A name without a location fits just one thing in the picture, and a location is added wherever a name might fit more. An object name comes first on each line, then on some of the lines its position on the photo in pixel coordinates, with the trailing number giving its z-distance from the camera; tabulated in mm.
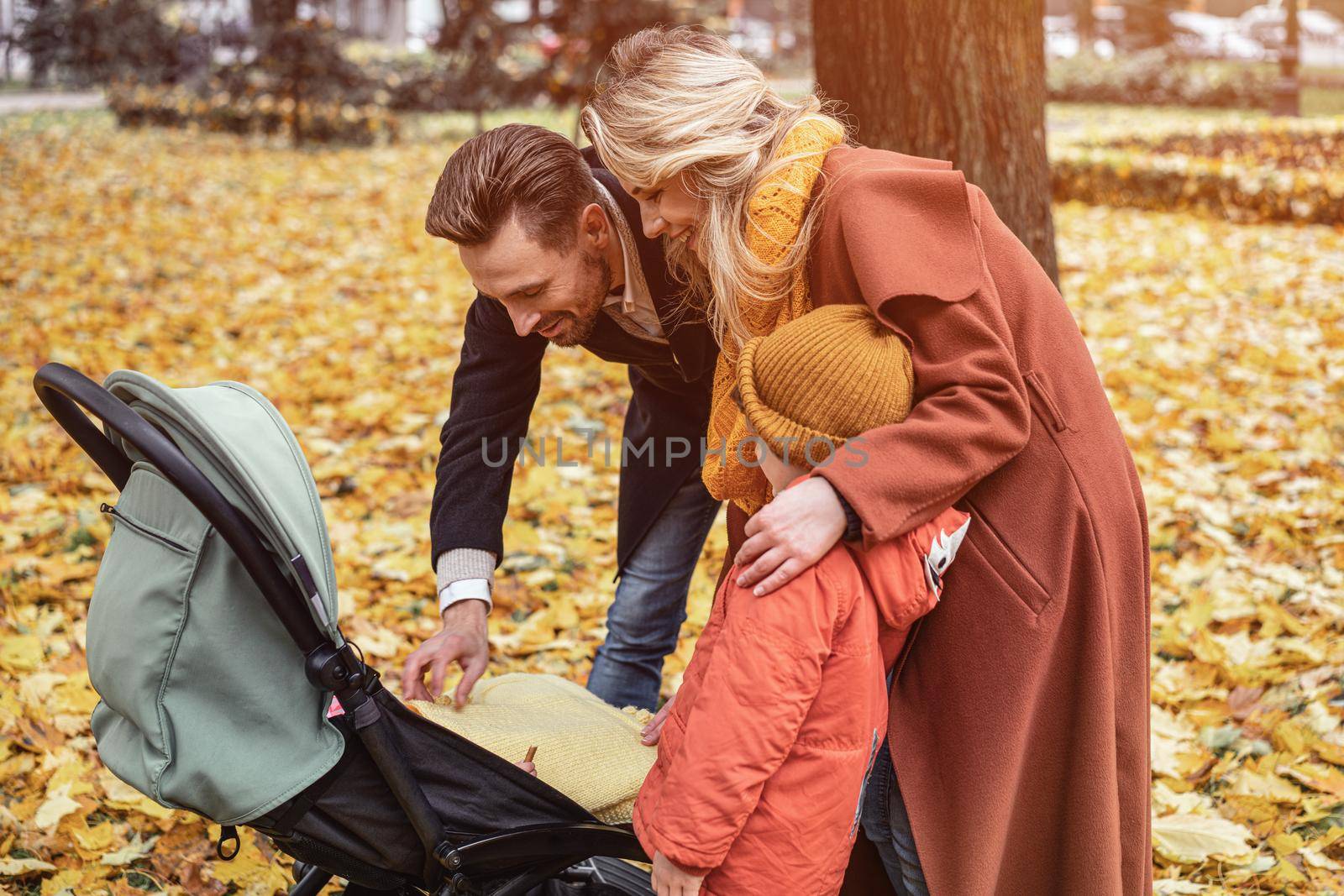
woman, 1570
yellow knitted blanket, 1988
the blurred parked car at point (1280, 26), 28656
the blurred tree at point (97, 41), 12430
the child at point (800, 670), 1544
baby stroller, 1586
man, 2025
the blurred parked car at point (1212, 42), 27406
